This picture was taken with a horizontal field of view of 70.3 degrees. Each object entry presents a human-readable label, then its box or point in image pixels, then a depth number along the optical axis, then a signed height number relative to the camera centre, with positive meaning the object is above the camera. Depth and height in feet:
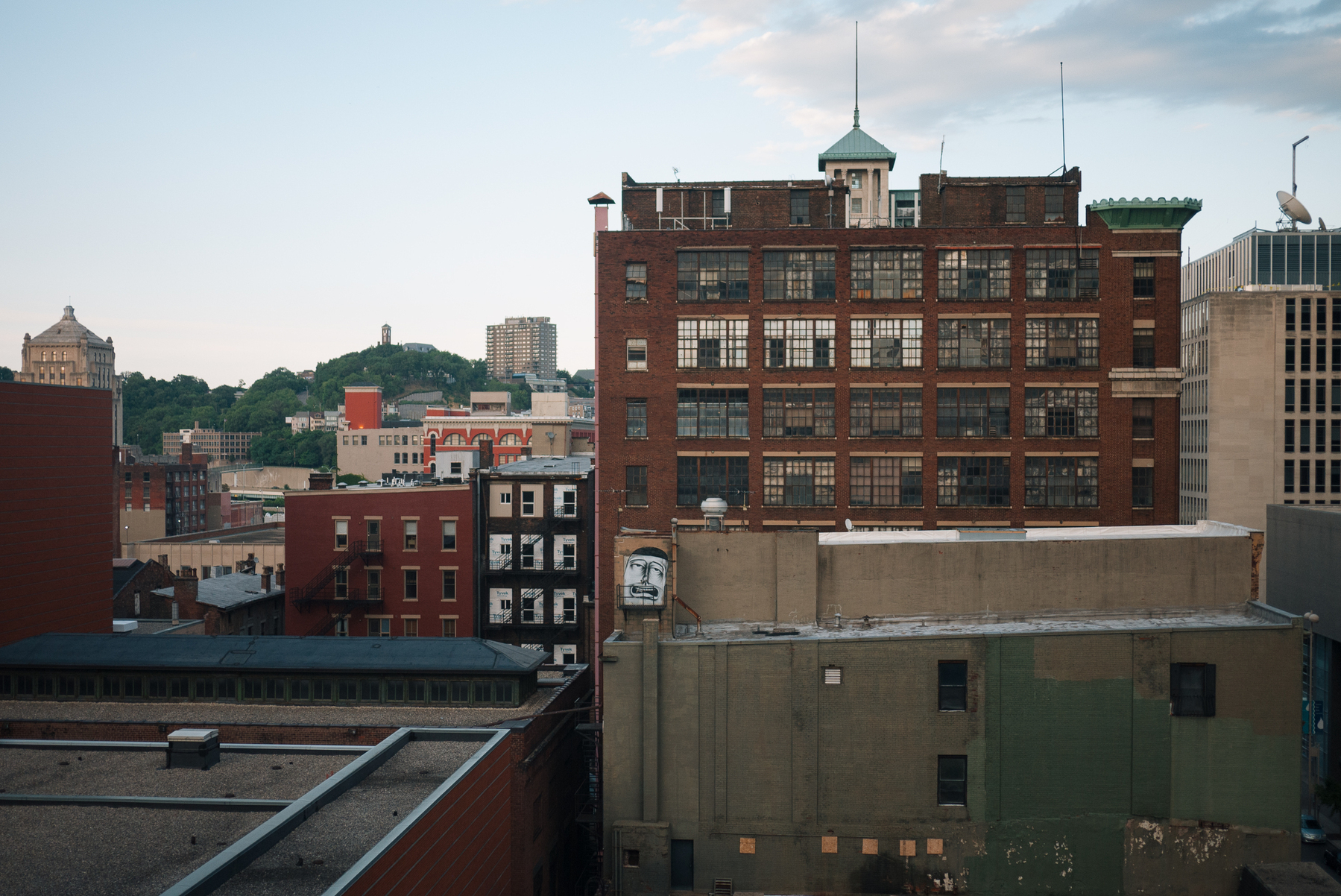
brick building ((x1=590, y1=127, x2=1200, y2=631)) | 160.35 +12.97
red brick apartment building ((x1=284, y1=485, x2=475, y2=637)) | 188.55 -22.78
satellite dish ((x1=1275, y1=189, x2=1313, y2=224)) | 282.15 +69.83
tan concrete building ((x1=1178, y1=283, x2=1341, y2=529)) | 320.91 +13.49
